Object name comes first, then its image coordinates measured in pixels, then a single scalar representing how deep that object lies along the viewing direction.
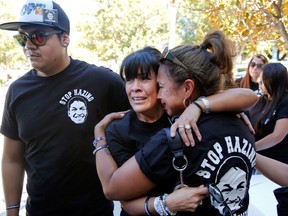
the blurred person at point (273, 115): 3.54
